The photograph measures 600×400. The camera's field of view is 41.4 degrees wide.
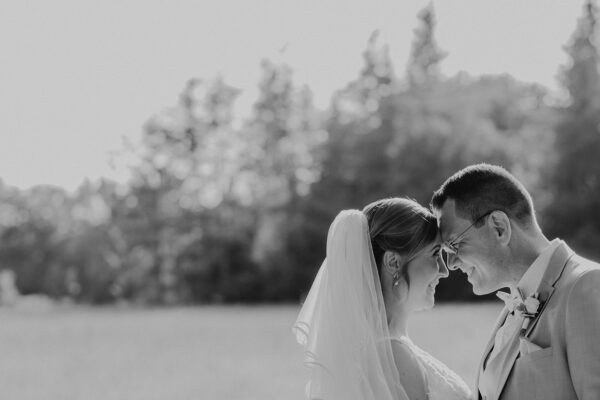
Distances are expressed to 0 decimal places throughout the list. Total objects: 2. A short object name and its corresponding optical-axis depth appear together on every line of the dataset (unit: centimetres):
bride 378
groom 318
